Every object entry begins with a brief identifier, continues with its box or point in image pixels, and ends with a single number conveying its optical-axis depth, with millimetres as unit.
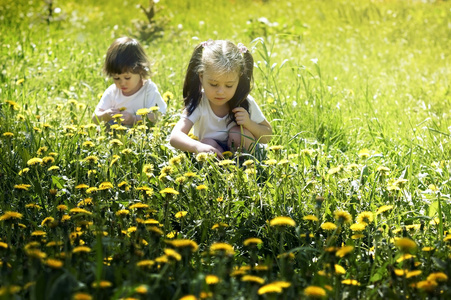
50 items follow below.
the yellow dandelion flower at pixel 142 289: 3042
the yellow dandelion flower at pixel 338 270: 3641
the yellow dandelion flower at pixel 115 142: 5747
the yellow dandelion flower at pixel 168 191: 4484
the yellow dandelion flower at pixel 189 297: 2969
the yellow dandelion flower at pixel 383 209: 4309
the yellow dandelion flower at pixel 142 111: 6598
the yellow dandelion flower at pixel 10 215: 4028
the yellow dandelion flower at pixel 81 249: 3578
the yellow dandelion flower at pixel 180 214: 4712
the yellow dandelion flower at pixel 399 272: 3646
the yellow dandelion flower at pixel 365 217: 4305
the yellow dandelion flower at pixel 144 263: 3486
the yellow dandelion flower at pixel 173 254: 3381
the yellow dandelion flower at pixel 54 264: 3264
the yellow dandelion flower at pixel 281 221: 3735
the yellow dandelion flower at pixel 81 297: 2873
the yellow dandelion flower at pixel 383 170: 5047
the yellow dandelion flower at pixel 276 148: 5398
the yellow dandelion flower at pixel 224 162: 5383
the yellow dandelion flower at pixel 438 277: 3393
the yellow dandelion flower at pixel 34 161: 5285
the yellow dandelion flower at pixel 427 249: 3914
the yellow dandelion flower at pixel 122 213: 4492
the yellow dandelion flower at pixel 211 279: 3229
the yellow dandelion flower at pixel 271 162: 5281
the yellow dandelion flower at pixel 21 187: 4727
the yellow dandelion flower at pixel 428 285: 3242
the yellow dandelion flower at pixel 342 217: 4031
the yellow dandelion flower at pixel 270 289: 3030
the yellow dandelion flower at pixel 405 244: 3445
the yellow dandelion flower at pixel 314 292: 3117
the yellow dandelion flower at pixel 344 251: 3664
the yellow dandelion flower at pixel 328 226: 4130
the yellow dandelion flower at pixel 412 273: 3505
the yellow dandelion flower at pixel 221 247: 3507
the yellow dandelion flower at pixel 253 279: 3207
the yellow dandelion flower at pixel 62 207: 4502
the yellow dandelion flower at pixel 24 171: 5365
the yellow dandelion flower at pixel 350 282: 3590
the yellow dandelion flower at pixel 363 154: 5621
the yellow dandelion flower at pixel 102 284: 3138
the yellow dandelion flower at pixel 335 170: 5199
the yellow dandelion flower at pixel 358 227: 4262
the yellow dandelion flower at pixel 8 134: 5793
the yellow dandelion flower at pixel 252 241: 3639
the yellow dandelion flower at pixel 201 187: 4854
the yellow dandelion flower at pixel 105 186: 4723
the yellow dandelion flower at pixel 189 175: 5052
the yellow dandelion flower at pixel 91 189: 4814
